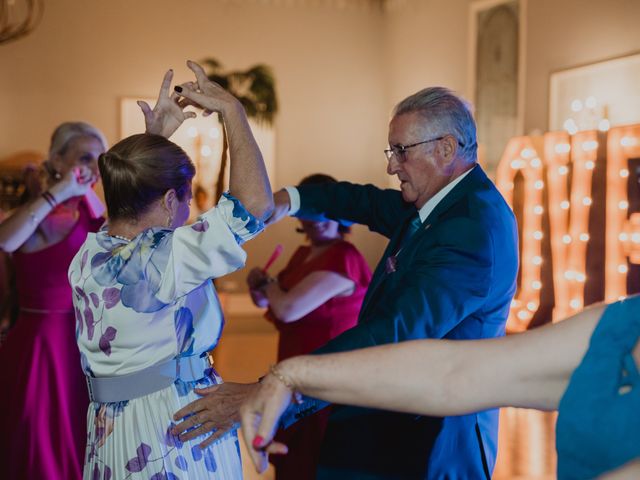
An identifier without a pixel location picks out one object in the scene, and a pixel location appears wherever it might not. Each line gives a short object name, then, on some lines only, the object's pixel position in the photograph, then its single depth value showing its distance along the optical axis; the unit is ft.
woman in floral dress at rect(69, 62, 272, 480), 4.92
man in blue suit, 5.18
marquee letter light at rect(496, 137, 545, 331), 16.66
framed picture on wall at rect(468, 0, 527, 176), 20.25
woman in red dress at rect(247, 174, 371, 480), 9.25
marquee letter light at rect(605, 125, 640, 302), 14.11
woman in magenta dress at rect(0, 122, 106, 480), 8.87
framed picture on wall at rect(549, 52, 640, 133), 16.58
